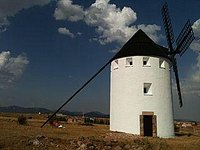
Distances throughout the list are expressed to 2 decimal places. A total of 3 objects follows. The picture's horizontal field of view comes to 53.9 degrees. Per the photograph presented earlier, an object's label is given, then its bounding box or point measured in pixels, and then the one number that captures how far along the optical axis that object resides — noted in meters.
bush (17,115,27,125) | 19.70
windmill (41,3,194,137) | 16.39
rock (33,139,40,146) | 10.66
